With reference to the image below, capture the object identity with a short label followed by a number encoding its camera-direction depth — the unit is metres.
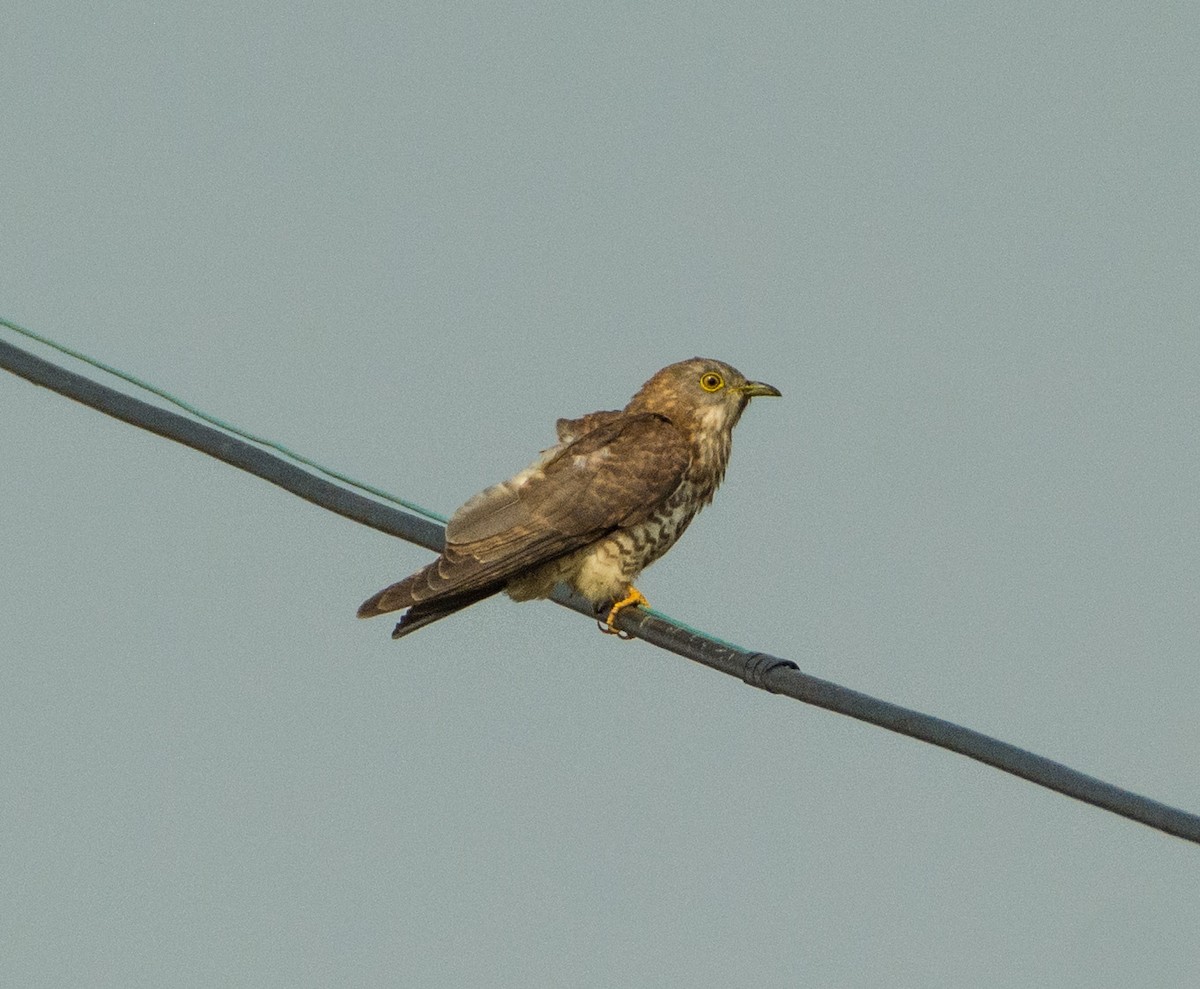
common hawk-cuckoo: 15.97
